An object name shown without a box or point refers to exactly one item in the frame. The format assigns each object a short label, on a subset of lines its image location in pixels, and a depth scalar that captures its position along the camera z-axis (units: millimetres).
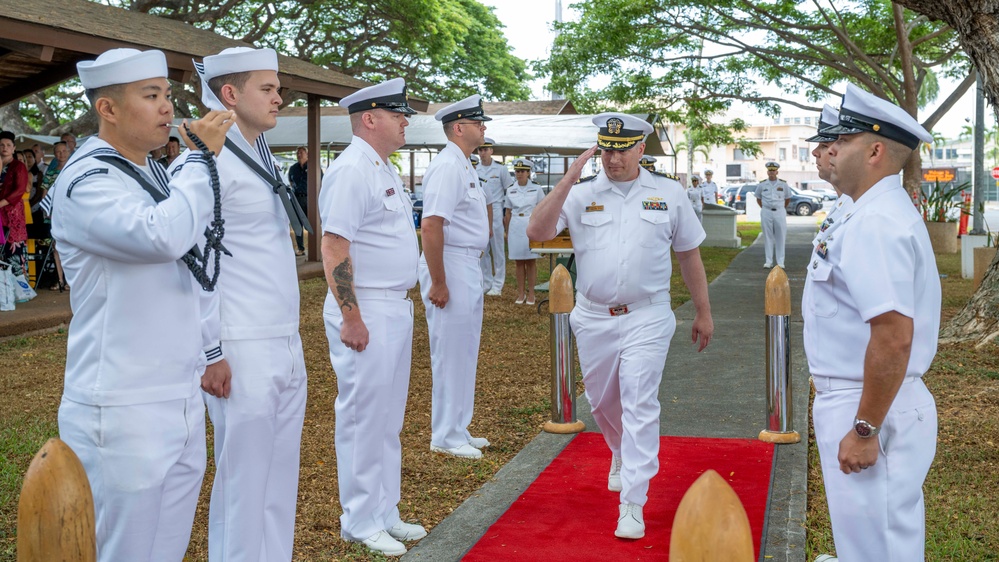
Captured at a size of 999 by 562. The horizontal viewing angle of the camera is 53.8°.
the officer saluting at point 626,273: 4996
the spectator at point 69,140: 13567
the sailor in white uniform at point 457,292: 6441
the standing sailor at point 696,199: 26017
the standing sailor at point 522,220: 13672
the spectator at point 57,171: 13305
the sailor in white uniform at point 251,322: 3512
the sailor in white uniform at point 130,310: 2730
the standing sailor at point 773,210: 19234
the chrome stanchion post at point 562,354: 6801
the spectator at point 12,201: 11219
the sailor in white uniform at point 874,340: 2924
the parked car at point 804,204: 54891
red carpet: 4691
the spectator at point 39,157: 13414
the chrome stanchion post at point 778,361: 6680
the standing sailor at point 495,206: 14977
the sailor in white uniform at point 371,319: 4645
